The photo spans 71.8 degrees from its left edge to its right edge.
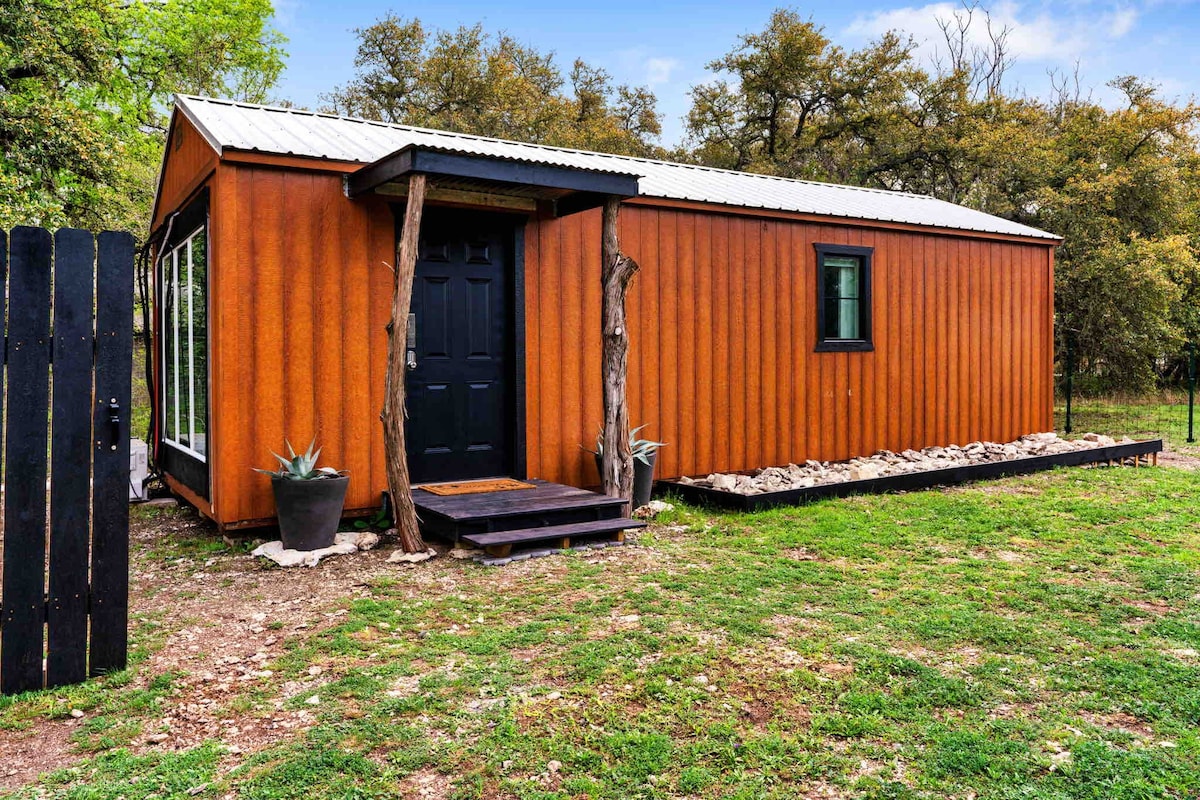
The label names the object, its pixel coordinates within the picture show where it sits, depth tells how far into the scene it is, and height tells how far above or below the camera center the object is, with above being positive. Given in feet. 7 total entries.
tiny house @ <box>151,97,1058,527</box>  17.38 +2.08
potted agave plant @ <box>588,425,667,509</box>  20.52 -1.94
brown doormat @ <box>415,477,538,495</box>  18.81 -2.27
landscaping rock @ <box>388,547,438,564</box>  15.96 -3.24
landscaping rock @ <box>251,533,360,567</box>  15.80 -3.18
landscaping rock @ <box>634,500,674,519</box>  20.10 -2.98
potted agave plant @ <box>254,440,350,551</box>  16.16 -2.22
